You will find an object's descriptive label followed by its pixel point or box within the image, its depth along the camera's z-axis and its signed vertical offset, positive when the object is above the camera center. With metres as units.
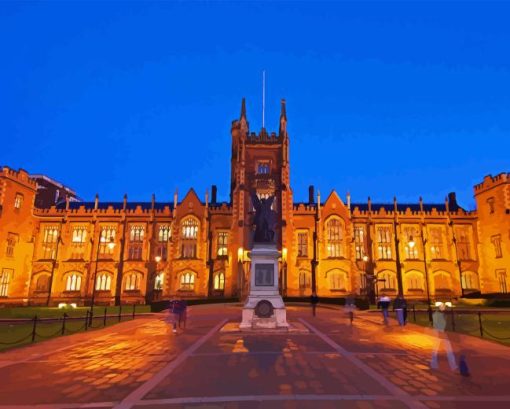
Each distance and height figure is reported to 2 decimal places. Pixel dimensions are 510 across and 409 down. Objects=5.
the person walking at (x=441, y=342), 9.66 -2.09
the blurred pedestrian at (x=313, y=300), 26.23 -1.09
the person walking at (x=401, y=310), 19.50 -1.30
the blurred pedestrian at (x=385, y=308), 20.86 -1.30
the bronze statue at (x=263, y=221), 19.05 +3.50
